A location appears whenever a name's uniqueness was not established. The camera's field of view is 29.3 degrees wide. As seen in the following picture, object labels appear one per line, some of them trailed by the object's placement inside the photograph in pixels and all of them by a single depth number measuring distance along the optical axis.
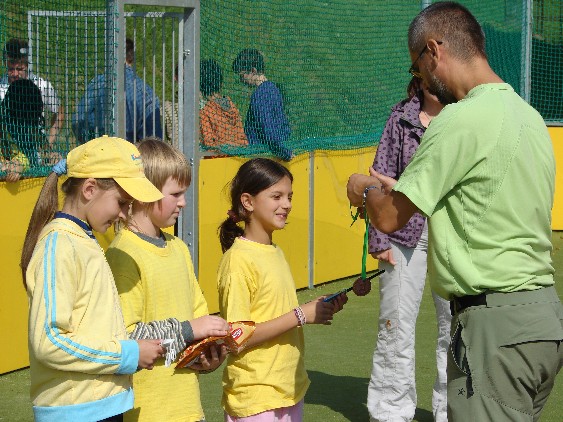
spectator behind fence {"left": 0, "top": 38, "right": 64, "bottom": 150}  7.24
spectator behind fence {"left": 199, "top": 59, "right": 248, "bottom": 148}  8.51
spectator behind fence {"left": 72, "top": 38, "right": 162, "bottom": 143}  7.39
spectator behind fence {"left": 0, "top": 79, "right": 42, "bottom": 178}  7.04
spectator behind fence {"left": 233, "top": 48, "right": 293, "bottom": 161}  9.11
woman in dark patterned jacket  5.81
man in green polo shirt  3.65
